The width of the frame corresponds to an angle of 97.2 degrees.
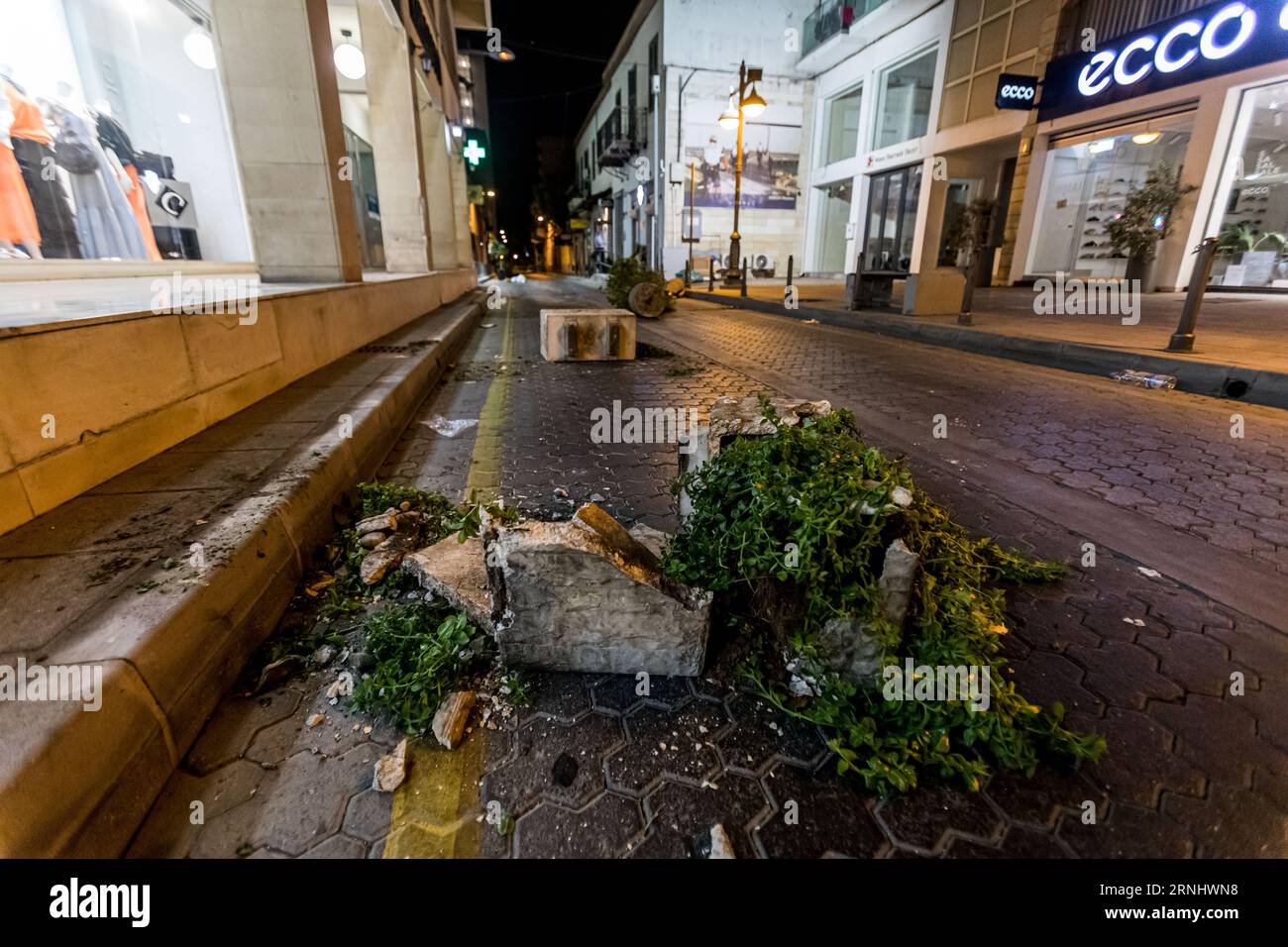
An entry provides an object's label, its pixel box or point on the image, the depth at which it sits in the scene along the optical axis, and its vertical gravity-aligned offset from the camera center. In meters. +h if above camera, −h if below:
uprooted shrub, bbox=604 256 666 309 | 13.37 +0.02
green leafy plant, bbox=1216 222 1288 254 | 12.94 +0.96
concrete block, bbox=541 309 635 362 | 8.00 -0.79
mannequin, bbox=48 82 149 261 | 6.45 +0.96
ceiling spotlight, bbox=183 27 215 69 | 7.78 +2.92
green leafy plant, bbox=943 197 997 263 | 15.16 +1.46
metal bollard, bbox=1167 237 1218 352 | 6.52 -0.20
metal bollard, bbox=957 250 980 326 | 9.96 -0.23
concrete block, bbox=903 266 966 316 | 11.74 -0.24
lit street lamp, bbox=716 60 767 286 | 17.17 +5.13
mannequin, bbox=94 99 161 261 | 6.94 +1.36
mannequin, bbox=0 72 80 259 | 5.91 +0.97
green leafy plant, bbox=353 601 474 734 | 1.87 -1.31
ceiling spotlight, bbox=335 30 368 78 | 12.49 +4.48
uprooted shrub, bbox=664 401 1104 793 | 1.70 -1.02
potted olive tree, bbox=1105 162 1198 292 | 12.55 +1.43
